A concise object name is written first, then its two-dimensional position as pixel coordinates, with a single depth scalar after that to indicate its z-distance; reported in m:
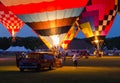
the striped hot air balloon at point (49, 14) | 31.07
